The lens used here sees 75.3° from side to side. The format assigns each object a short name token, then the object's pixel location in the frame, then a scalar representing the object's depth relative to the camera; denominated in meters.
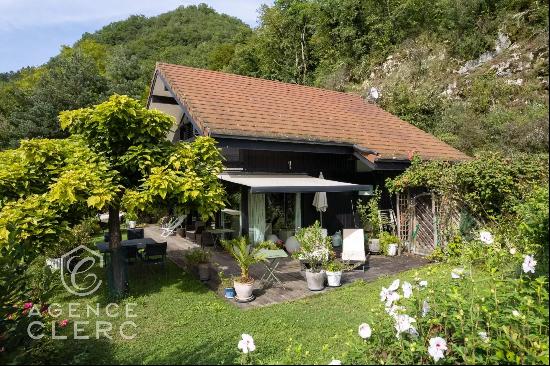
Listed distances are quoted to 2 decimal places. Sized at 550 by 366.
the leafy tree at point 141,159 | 7.41
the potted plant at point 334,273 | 8.74
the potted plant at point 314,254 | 8.53
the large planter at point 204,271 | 9.46
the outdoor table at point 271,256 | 8.65
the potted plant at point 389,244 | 12.27
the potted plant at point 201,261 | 9.48
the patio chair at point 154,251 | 10.30
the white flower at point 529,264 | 4.00
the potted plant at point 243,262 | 7.79
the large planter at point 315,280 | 8.48
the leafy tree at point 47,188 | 6.66
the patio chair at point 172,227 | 16.00
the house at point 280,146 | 11.42
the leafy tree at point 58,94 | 29.59
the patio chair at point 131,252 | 10.38
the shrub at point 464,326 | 3.64
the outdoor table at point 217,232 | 13.02
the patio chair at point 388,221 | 13.02
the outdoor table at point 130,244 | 10.58
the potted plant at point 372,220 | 12.39
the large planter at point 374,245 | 12.34
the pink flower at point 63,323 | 6.34
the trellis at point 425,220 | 11.45
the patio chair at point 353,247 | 10.32
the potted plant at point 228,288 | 8.11
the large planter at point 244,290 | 7.76
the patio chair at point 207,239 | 13.71
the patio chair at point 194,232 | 15.00
